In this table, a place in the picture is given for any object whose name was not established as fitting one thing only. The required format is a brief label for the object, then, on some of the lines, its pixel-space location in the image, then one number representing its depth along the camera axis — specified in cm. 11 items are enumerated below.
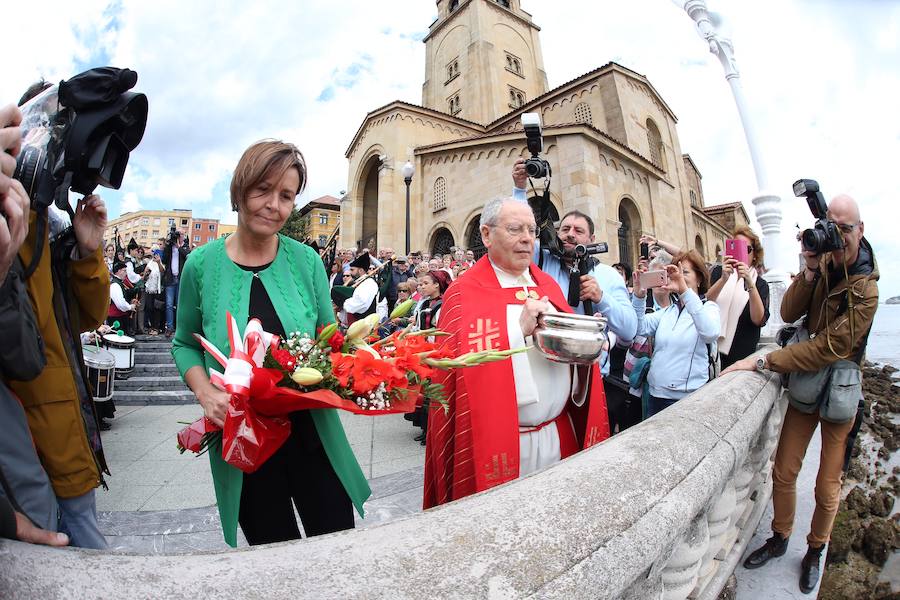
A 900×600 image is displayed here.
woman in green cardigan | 170
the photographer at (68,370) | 133
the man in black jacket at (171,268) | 1005
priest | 207
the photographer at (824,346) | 280
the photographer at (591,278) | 271
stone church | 1746
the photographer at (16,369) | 100
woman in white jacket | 319
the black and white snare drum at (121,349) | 623
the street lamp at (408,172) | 1401
